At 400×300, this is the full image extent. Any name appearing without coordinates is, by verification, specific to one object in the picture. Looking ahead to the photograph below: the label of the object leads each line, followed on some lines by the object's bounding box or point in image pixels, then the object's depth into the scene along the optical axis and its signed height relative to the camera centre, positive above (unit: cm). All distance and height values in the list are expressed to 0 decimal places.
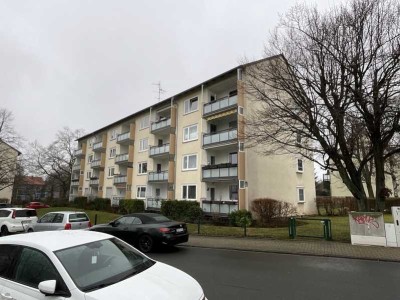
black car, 1198 -76
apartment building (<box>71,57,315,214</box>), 2505 +468
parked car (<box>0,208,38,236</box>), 1825 -64
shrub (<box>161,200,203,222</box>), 2478 +6
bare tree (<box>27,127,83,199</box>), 6438 +955
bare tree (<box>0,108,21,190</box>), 4538 +630
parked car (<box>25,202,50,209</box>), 4822 +60
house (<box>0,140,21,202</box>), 4584 +581
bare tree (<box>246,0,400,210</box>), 1321 +563
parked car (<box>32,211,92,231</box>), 1449 -55
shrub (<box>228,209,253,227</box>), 2158 -40
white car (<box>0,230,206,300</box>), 352 -78
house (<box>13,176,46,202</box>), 7348 +441
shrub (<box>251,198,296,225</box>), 2188 +12
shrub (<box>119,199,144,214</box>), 3262 +43
